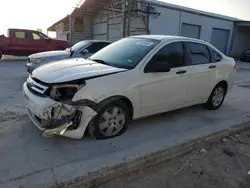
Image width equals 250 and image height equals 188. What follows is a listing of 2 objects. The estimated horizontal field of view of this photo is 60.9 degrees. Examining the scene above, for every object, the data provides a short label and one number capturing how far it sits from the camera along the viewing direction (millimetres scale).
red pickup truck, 13336
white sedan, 2869
